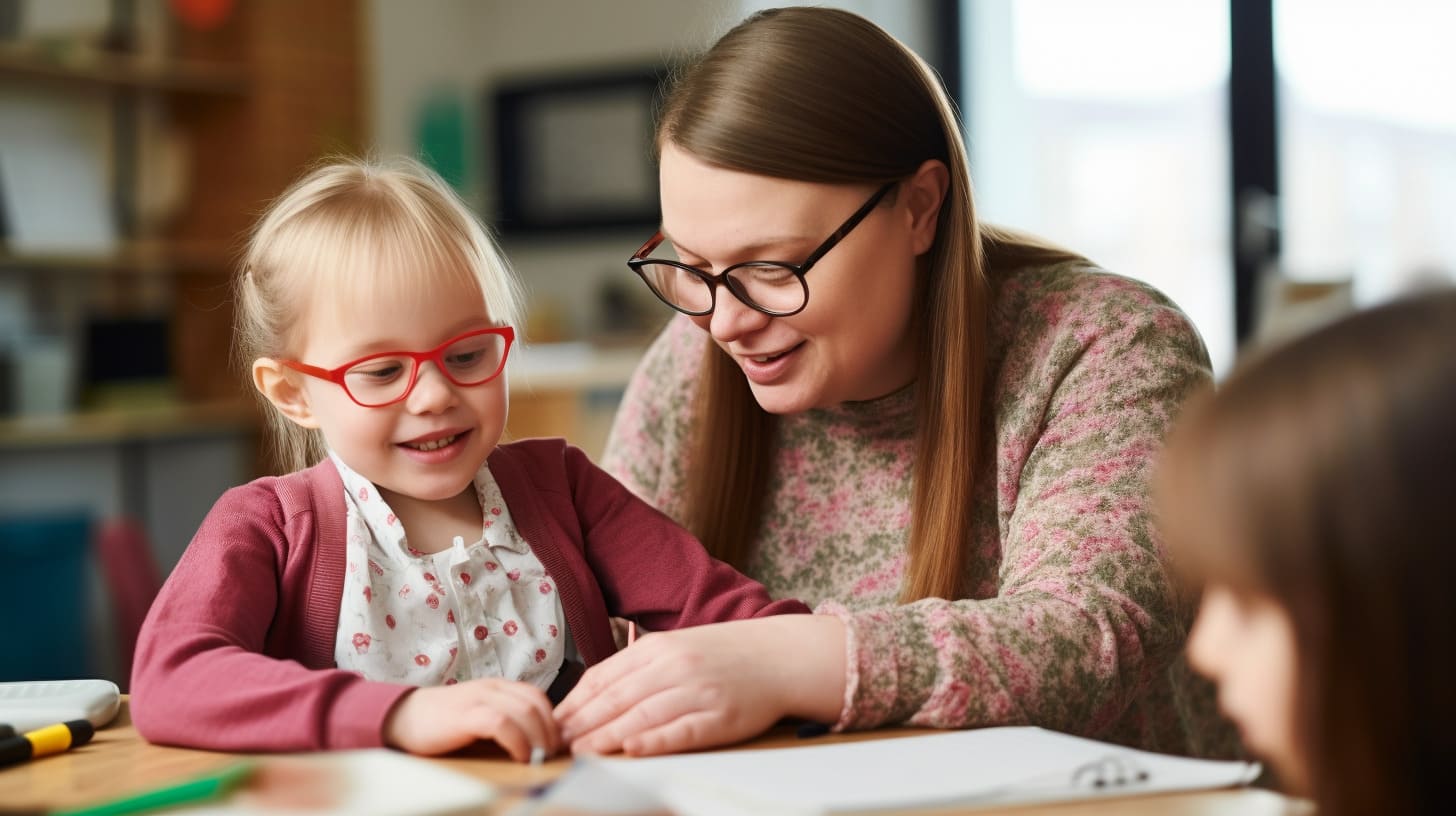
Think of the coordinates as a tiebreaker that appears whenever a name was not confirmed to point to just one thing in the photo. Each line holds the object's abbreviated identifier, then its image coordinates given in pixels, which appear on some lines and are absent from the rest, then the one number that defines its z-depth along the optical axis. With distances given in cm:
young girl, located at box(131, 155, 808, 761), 108
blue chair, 378
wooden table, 77
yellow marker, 93
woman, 102
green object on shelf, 530
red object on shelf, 455
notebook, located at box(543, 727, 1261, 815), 77
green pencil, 74
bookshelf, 460
